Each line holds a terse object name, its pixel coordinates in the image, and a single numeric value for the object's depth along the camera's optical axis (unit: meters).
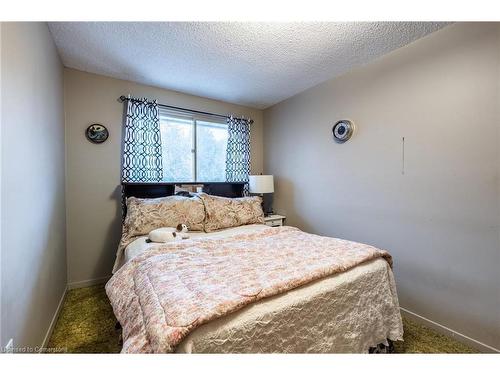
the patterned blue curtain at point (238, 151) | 3.31
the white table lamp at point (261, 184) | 3.15
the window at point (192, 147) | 2.89
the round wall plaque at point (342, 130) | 2.41
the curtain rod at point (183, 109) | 2.55
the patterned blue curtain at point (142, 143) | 2.57
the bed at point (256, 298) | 0.84
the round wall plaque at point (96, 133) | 2.42
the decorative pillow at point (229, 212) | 2.48
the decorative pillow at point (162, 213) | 2.14
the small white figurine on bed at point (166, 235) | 1.90
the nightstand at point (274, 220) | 3.11
